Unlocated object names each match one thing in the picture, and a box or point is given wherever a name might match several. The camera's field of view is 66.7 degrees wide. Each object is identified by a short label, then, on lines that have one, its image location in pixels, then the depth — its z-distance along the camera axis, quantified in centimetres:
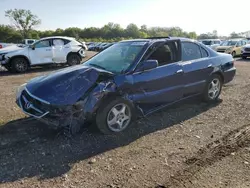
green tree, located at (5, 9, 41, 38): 5779
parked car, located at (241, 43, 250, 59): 1418
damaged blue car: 292
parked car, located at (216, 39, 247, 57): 1538
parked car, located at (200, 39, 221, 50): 1835
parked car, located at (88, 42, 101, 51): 3260
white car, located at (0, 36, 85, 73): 885
